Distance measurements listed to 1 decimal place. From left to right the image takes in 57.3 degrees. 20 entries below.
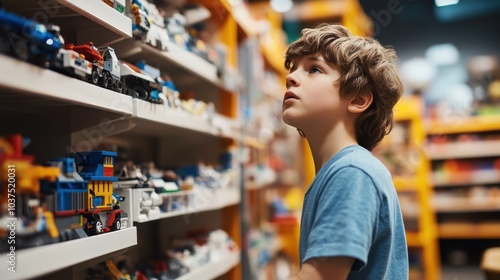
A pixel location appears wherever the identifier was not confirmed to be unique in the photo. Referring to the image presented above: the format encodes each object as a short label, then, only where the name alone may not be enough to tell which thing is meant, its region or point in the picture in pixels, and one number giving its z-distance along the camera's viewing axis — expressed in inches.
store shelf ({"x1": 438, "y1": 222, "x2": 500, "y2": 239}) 209.6
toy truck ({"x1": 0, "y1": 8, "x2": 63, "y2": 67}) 35.7
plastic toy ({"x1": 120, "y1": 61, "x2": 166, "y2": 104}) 55.9
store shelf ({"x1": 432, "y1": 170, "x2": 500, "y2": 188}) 207.8
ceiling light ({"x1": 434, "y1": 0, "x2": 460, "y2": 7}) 141.3
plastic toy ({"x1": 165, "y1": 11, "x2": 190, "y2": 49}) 72.9
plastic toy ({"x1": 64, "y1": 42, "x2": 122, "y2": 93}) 47.3
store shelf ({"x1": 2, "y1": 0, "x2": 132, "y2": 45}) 47.2
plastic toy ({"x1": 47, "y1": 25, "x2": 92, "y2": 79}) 40.6
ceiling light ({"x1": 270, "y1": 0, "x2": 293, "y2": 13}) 175.1
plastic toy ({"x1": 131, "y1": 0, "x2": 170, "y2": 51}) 58.2
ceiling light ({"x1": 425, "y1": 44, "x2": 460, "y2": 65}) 225.5
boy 42.4
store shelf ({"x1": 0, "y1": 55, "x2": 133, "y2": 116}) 35.5
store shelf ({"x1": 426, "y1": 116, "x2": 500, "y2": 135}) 209.0
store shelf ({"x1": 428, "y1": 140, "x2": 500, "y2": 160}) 207.8
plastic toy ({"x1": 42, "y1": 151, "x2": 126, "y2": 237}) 41.5
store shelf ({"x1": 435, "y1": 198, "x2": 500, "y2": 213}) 206.8
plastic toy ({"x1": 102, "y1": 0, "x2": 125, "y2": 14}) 52.4
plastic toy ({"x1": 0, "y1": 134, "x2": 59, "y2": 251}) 35.7
